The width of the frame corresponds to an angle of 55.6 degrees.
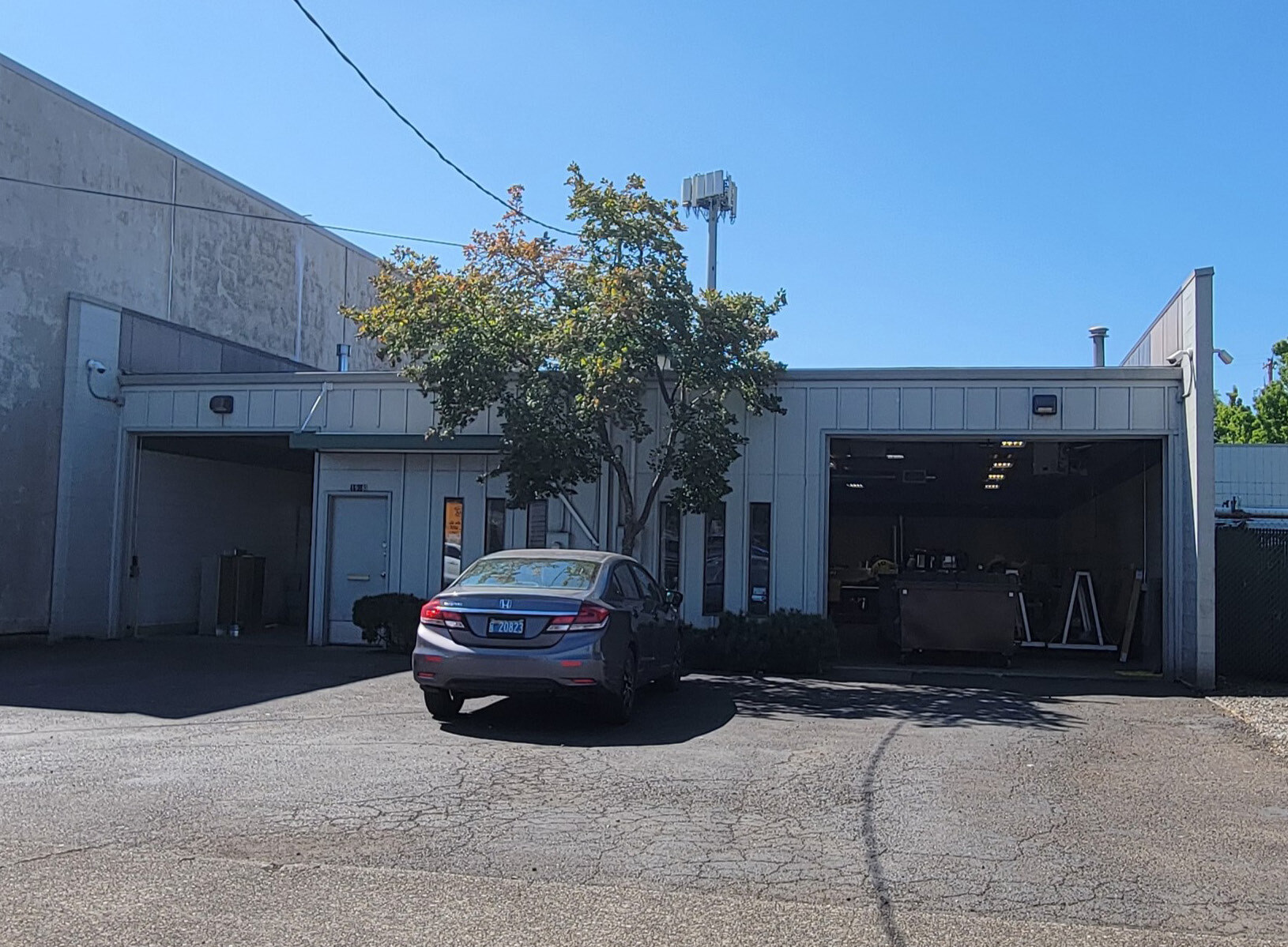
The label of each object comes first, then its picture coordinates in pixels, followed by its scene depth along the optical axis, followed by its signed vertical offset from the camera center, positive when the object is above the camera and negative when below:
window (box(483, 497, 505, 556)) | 17.97 +0.43
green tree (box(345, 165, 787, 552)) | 15.11 +2.69
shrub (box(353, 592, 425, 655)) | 16.62 -0.88
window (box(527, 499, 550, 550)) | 17.84 +0.48
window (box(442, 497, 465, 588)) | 18.02 +0.29
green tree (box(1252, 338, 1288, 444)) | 39.50 +5.39
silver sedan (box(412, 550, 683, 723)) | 9.87 -0.68
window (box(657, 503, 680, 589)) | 17.28 +0.18
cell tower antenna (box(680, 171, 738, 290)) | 26.31 +7.88
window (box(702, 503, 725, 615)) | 17.06 -0.11
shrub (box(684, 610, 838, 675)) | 15.09 -1.05
